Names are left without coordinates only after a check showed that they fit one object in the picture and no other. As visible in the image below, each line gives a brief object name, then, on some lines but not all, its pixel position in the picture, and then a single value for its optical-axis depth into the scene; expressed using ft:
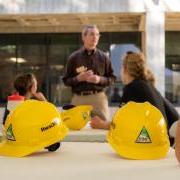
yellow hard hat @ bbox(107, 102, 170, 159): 5.93
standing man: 13.50
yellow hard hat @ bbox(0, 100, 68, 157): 6.13
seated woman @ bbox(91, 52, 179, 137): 10.31
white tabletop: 4.71
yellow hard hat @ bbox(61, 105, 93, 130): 10.96
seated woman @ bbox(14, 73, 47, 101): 13.85
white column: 42.09
